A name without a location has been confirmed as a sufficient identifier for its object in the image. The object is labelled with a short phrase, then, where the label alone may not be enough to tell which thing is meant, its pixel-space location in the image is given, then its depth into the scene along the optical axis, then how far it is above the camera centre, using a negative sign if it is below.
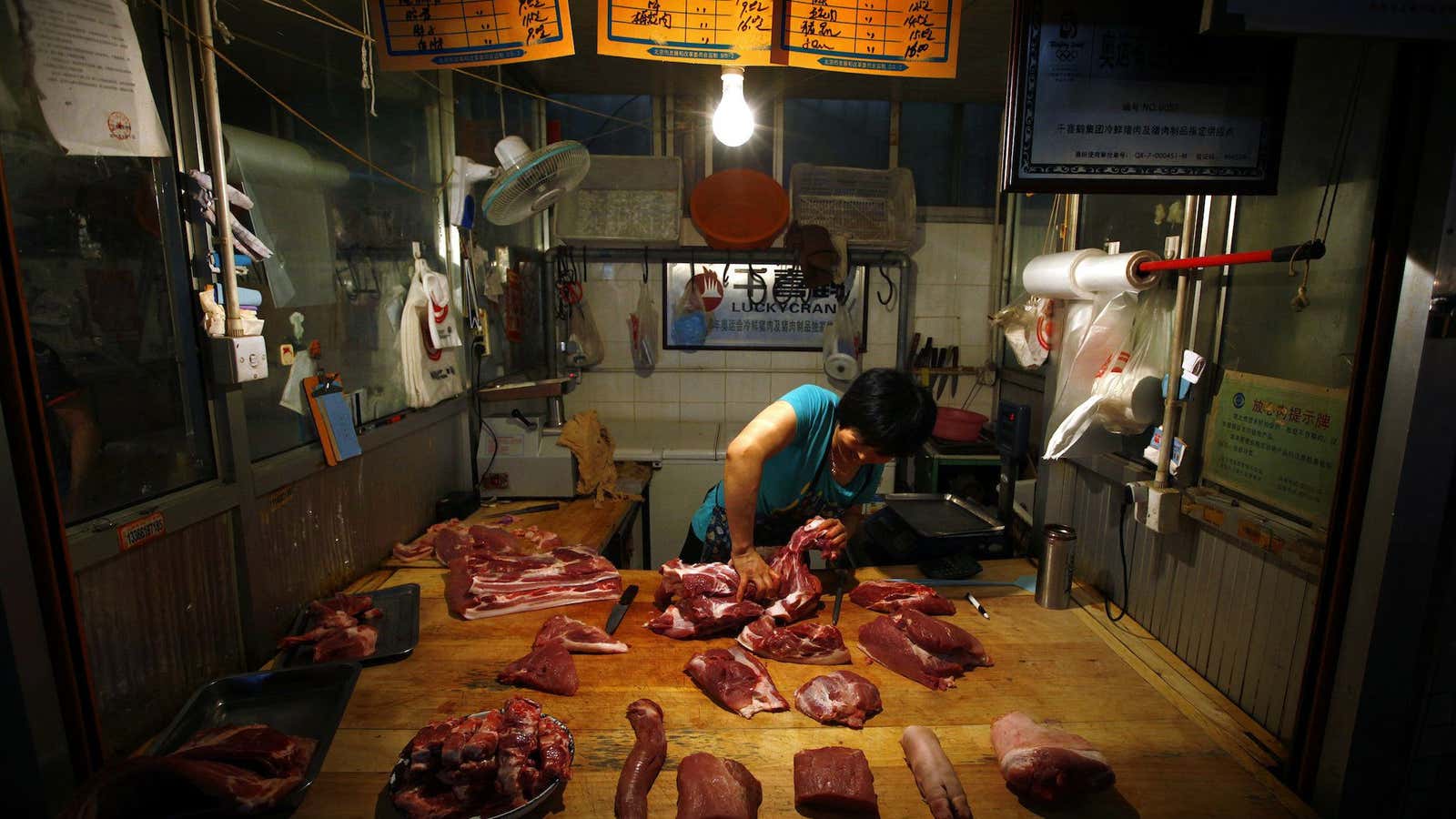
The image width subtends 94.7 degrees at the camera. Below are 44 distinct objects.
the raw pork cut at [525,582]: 2.62 -1.13
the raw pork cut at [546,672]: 2.08 -1.15
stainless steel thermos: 2.64 -1.01
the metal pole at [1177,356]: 2.17 -0.15
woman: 2.52 -0.66
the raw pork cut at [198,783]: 1.46 -1.10
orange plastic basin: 4.94 +0.73
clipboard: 2.62 -0.46
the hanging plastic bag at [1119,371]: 2.32 -0.22
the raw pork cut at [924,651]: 2.19 -1.15
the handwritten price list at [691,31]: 2.46 +1.01
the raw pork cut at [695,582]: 2.59 -1.07
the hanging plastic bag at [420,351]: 3.28 -0.24
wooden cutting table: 1.72 -1.21
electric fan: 2.87 +0.56
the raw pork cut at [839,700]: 1.98 -1.17
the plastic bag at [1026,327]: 3.22 -0.10
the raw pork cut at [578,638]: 2.31 -1.15
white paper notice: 1.58 +0.54
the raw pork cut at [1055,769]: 1.68 -1.16
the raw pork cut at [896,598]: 2.57 -1.12
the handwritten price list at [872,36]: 2.53 +1.02
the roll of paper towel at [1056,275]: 2.60 +0.14
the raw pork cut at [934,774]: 1.64 -1.19
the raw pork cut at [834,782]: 1.64 -1.17
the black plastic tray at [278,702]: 1.90 -1.17
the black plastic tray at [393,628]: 2.25 -1.18
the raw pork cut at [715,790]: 1.60 -1.18
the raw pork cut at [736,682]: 2.03 -1.17
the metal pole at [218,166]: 1.96 +0.40
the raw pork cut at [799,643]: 2.29 -1.16
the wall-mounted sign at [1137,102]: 1.63 +0.51
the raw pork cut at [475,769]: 1.63 -1.15
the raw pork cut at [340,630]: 2.23 -1.13
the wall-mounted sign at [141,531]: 1.76 -0.62
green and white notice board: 1.79 -0.38
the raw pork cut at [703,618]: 2.43 -1.13
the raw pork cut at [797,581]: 2.52 -1.07
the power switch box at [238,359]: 2.01 -0.18
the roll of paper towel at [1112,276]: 2.28 +0.12
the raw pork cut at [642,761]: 1.63 -1.18
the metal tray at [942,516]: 3.12 -1.01
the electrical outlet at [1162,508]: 2.23 -0.66
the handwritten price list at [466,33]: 2.40 +0.96
